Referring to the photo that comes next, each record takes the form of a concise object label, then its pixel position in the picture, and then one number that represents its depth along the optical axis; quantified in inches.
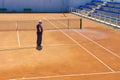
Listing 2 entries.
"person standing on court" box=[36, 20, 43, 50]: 633.6
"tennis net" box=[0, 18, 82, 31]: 962.1
